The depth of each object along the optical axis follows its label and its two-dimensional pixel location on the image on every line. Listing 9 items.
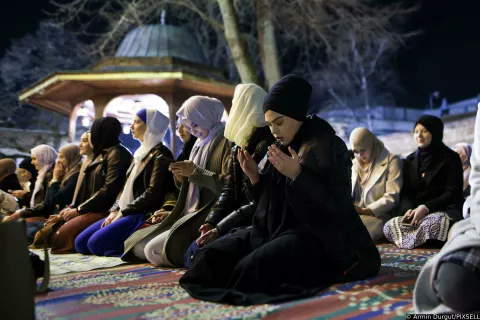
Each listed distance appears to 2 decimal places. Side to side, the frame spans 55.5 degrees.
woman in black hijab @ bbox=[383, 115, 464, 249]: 4.29
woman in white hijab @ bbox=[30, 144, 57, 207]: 6.24
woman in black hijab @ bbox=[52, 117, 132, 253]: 4.81
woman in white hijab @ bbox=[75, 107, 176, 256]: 4.32
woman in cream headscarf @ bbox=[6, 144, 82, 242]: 5.42
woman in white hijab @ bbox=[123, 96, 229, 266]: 3.66
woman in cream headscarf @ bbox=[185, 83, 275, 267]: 3.31
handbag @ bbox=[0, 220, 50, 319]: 1.90
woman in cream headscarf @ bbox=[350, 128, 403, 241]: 4.66
